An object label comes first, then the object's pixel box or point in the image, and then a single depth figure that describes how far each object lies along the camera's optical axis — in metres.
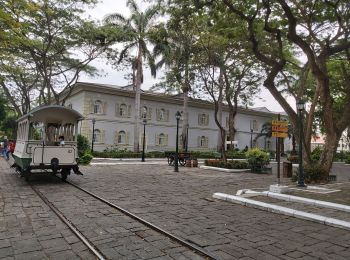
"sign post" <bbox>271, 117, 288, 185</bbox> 12.28
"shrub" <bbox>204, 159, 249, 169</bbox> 21.80
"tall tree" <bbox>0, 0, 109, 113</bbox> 22.95
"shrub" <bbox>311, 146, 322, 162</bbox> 32.83
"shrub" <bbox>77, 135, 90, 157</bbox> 27.75
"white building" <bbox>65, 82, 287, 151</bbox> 38.34
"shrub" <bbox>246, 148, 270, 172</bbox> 21.23
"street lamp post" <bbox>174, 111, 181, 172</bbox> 19.99
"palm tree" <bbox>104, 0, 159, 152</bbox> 30.91
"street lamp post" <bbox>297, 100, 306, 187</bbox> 12.40
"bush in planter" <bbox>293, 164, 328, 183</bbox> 14.40
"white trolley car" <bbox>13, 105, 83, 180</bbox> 12.99
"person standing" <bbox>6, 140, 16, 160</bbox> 26.12
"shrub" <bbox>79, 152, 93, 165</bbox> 22.86
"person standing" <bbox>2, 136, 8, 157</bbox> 26.82
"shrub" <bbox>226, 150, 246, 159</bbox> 37.78
